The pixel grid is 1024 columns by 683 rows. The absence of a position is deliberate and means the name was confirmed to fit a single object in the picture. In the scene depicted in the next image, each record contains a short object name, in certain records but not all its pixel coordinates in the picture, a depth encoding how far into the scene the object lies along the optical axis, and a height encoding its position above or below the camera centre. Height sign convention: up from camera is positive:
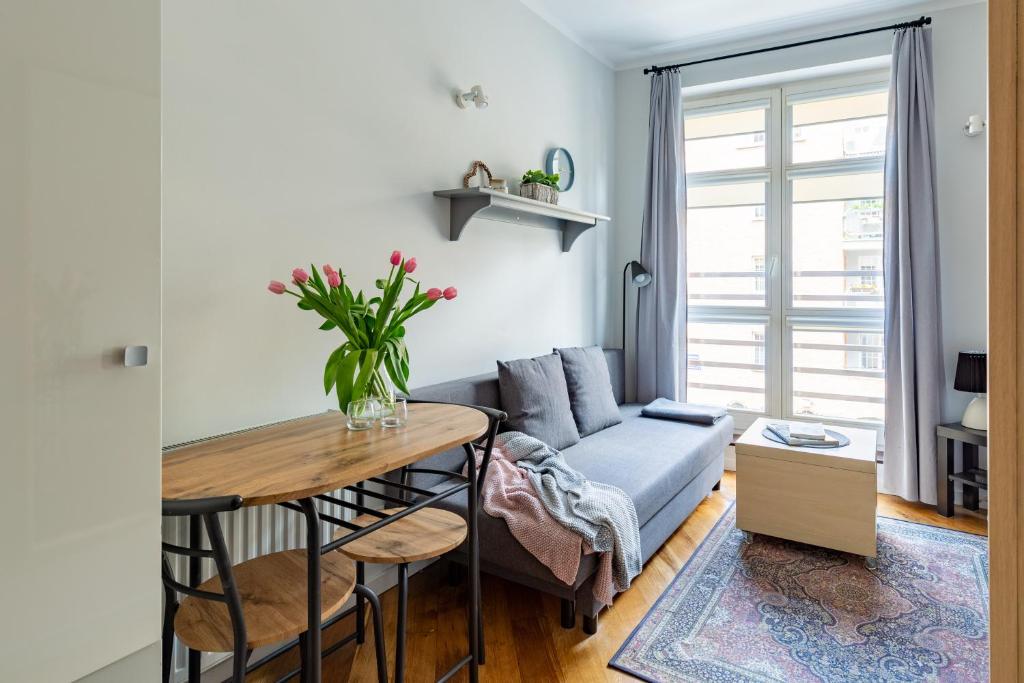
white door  0.65 +0.01
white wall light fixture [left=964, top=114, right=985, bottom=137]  3.19 +1.16
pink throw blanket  1.98 -0.65
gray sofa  2.07 -0.59
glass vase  1.74 -0.16
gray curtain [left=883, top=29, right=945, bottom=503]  3.30 +0.47
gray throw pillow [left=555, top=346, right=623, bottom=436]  3.21 -0.28
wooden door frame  0.81 +0.02
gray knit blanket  2.05 -0.60
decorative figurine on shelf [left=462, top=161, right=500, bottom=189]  2.80 +0.81
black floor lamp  3.95 +0.44
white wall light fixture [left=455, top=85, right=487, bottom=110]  2.71 +1.13
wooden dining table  1.20 -0.28
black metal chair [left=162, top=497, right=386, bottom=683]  1.10 -0.57
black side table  3.15 -0.71
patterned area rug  1.92 -1.03
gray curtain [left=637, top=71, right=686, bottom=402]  4.03 +0.69
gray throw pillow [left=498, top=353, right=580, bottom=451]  2.75 -0.29
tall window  3.70 +0.60
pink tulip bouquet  1.69 +0.03
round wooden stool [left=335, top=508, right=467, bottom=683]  1.54 -0.54
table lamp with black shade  3.09 -0.22
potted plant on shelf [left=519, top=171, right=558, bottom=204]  3.07 +0.81
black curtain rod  3.31 +1.83
